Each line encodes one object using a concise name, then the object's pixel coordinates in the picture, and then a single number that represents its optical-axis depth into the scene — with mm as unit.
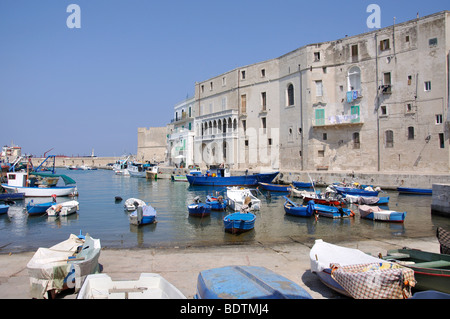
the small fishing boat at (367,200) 19484
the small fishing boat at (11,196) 24422
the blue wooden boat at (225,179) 34094
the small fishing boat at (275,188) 28500
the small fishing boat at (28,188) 25859
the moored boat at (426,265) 5289
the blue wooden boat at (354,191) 21750
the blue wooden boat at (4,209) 18297
